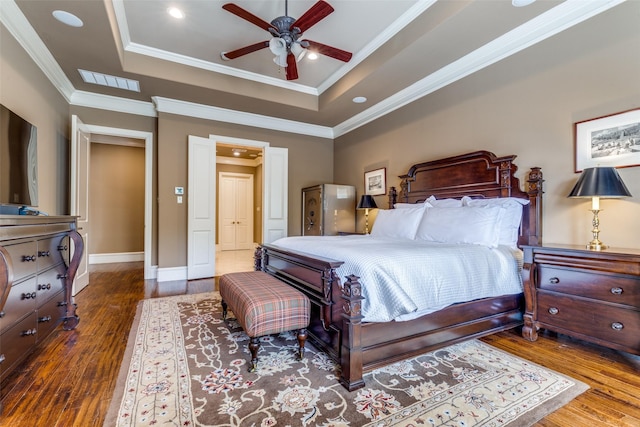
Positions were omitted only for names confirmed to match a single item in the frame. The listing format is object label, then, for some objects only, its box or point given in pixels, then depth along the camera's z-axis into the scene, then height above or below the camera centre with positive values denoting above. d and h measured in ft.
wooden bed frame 5.81 -2.28
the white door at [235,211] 28.75 +0.16
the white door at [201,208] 15.71 +0.25
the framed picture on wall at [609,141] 7.43 +1.95
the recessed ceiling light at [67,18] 8.65 +5.85
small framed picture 15.84 +1.75
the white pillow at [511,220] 9.14 -0.20
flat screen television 7.81 +1.51
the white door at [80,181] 12.32 +1.37
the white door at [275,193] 17.89 +1.20
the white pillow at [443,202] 11.00 +0.43
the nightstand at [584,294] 6.38 -1.93
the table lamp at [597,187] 6.94 +0.64
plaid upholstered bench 6.27 -2.18
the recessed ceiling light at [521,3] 8.04 +5.83
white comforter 6.14 -1.39
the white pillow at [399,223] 10.97 -0.39
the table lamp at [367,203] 15.53 +0.54
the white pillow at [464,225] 8.80 -0.38
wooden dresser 5.26 -1.59
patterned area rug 4.87 -3.40
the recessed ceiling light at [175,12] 9.78 +6.77
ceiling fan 7.93 +5.35
